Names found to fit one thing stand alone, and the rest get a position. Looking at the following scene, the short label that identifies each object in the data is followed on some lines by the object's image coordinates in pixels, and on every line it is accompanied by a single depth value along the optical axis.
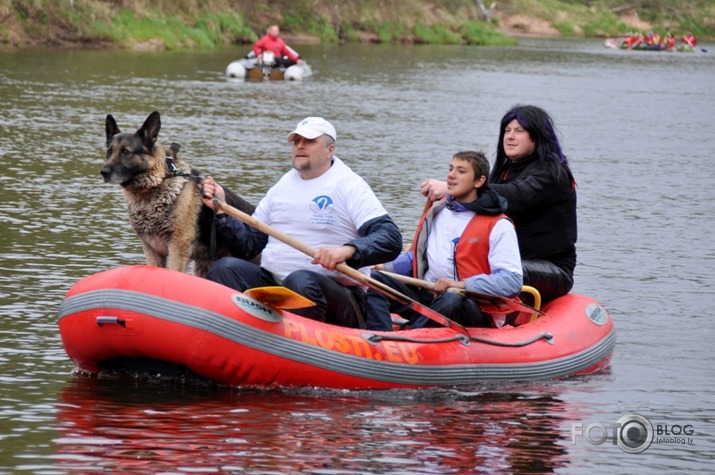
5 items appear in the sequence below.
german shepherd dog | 15.92
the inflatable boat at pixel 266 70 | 63.25
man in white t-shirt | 14.65
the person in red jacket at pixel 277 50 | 64.94
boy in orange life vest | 15.48
